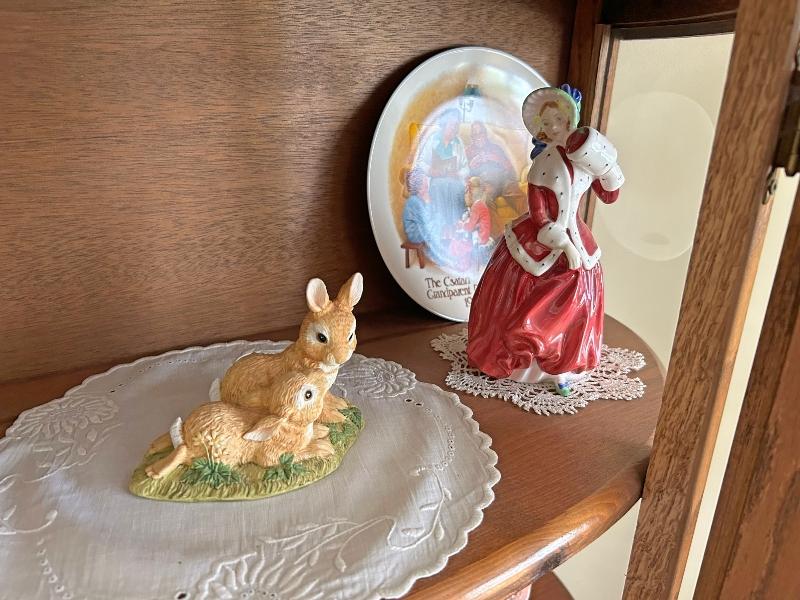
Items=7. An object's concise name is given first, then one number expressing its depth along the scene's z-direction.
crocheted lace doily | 0.59
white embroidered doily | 0.38
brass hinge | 0.35
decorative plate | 0.71
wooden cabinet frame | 0.35
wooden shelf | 0.41
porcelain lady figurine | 0.55
